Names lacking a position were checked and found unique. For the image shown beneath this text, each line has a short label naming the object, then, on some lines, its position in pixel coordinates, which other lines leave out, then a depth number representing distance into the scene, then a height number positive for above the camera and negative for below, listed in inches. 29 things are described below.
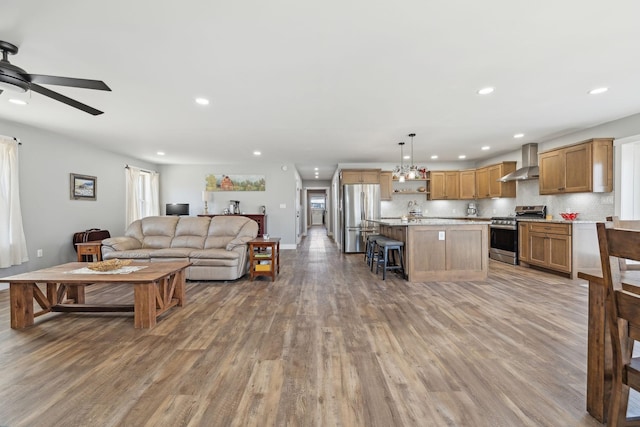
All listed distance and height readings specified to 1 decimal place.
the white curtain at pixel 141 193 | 264.8 +19.0
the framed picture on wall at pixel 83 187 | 204.5 +19.3
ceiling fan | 78.9 +38.9
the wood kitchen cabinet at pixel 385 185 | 295.3 +26.4
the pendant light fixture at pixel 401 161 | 195.0 +50.5
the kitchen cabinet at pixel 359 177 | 290.0 +34.4
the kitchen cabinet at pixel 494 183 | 247.8 +24.7
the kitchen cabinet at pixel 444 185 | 292.2 +25.9
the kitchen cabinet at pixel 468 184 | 283.7 +25.7
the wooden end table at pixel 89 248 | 189.2 -24.1
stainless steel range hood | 216.2 +33.5
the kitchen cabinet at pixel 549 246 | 171.9 -24.1
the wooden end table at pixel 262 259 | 173.8 -30.4
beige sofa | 169.2 -20.4
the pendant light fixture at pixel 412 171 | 192.5 +26.5
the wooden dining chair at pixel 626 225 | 63.8 -4.7
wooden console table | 295.0 -9.4
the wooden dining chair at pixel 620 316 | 42.3 -17.0
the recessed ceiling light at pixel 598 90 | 120.4 +51.5
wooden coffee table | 101.7 -30.8
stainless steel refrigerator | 280.2 -3.6
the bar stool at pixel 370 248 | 206.5 -29.0
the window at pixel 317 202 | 747.2 +23.4
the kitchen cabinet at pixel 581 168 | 167.5 +26.1
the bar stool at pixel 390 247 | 171.6 -24.0
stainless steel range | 215.3 -19.1
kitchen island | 167.3 -24.2
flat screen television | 302.5 +2.8
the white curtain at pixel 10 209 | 155.9 +2.1
